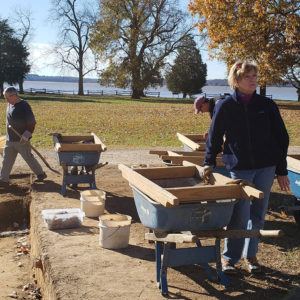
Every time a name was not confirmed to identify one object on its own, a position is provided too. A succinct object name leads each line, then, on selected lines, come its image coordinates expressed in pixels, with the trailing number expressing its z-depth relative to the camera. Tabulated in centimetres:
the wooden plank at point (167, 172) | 467
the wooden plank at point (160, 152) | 686
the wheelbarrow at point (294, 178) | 577
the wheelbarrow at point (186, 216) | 377
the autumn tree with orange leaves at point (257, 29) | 2311
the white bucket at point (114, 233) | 506
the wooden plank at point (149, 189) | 356
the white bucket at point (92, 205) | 637
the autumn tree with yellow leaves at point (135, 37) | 4234
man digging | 802
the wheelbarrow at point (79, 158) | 730
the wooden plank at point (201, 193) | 383
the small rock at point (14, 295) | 472
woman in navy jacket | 419
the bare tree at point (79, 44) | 5319
